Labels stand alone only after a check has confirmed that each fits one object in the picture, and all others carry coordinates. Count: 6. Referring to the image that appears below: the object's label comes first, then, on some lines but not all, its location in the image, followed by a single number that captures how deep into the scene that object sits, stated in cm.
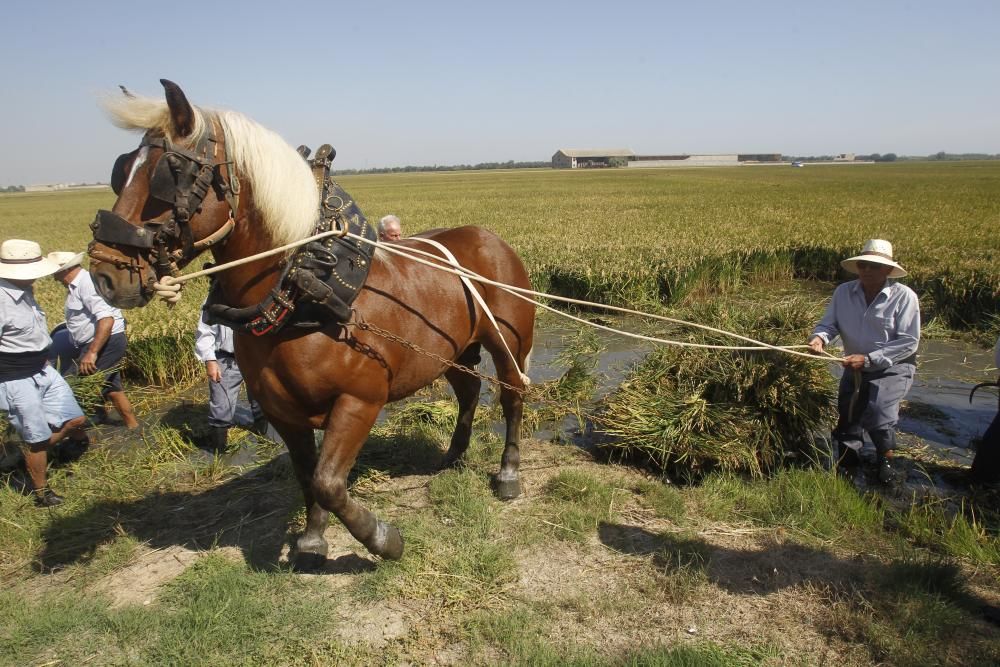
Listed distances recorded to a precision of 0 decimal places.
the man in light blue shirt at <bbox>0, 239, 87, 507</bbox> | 447
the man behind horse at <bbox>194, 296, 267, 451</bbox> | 534
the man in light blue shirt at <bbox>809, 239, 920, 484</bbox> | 438
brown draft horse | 241
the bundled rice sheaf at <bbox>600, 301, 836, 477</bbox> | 447
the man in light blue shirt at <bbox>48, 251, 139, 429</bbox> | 568
